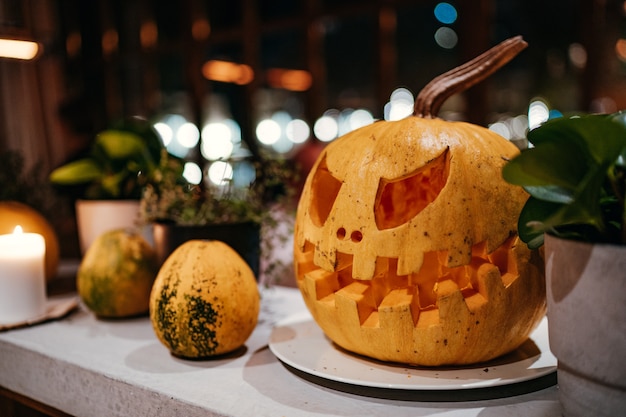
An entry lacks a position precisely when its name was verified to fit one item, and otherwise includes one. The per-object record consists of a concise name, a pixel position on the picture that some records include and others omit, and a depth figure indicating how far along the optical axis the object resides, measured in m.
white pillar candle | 1.04
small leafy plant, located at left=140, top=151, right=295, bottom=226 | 1.09
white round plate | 0.70
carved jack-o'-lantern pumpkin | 0.72
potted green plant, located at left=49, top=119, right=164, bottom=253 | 1.30
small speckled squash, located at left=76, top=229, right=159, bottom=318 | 1.07
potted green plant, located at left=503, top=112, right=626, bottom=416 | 0.53
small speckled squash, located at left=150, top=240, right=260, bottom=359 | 0.83
